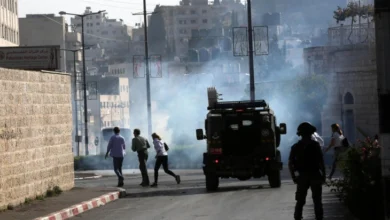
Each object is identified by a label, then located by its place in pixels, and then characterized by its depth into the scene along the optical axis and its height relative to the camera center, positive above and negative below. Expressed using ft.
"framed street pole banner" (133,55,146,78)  242.13 +9.95
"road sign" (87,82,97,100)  472.03 +7.97
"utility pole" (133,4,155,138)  211.88 +4.89
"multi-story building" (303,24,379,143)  236.22 +4.96
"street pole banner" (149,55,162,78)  242.27 +9.72
